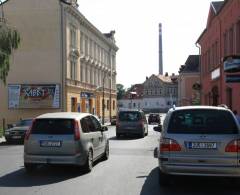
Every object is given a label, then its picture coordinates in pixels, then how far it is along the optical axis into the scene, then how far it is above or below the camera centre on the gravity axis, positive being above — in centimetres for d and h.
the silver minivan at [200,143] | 965 -61
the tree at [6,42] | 2775 +376
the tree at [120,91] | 16300 +644
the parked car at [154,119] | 6274 -101
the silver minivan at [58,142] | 1248 -76
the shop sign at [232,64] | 2222 +202
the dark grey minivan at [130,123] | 3095 -74
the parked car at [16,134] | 2503 -112
